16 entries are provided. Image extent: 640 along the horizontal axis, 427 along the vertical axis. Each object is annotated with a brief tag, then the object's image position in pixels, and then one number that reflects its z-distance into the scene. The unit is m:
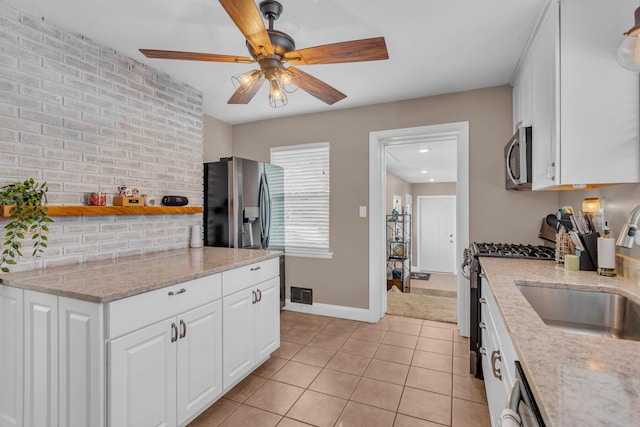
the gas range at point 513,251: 2.22
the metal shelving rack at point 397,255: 5.71
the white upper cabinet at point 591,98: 1.46
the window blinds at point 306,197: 3.67
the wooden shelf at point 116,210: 1.84
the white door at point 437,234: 8.12
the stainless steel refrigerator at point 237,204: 3.06
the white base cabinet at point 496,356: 1.15
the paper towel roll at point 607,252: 1.64
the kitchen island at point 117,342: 1.34
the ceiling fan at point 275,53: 1.41
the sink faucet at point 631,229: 1.30
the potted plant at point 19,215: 1.65
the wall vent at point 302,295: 3.70
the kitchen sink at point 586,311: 1.37
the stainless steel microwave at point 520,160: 2.07
